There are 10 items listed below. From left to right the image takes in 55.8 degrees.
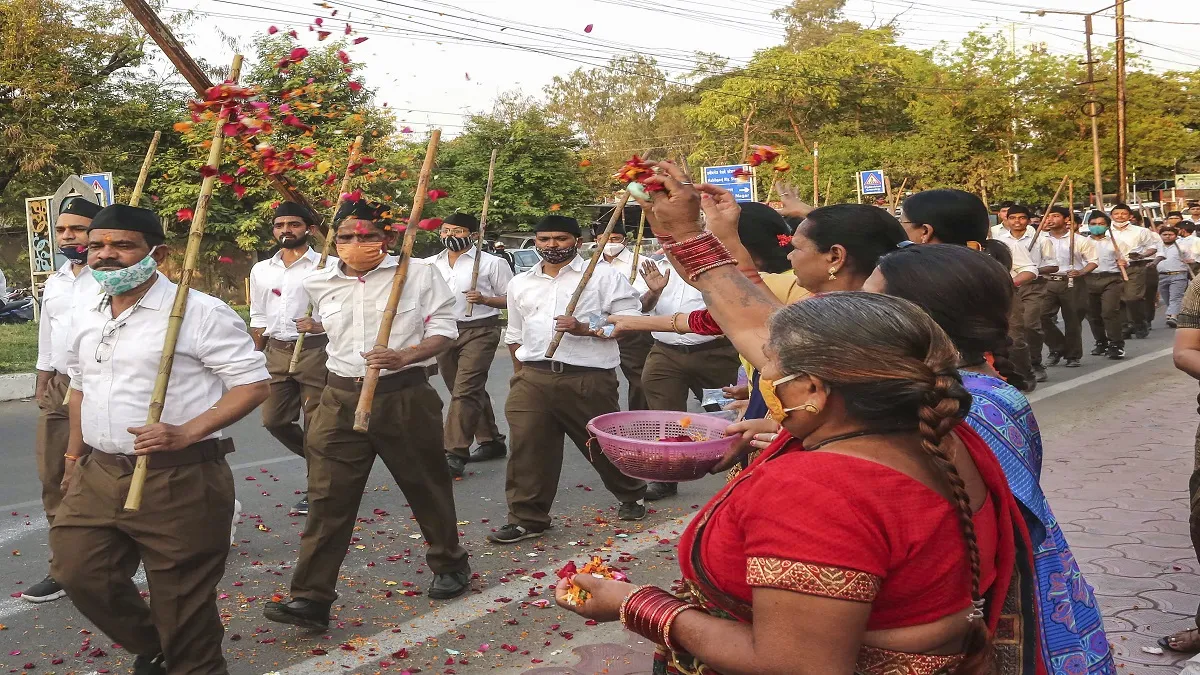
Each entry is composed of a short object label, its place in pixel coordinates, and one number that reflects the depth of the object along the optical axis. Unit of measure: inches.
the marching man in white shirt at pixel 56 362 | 220.1
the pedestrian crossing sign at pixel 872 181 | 1023.6
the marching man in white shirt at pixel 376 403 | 207.6
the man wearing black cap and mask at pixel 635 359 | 376.8
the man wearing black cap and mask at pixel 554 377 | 263.6
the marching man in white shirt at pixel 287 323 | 307.3
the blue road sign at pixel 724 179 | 880.9
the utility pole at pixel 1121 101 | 1351.0
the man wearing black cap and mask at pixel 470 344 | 345.1
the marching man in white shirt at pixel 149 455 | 160.6
